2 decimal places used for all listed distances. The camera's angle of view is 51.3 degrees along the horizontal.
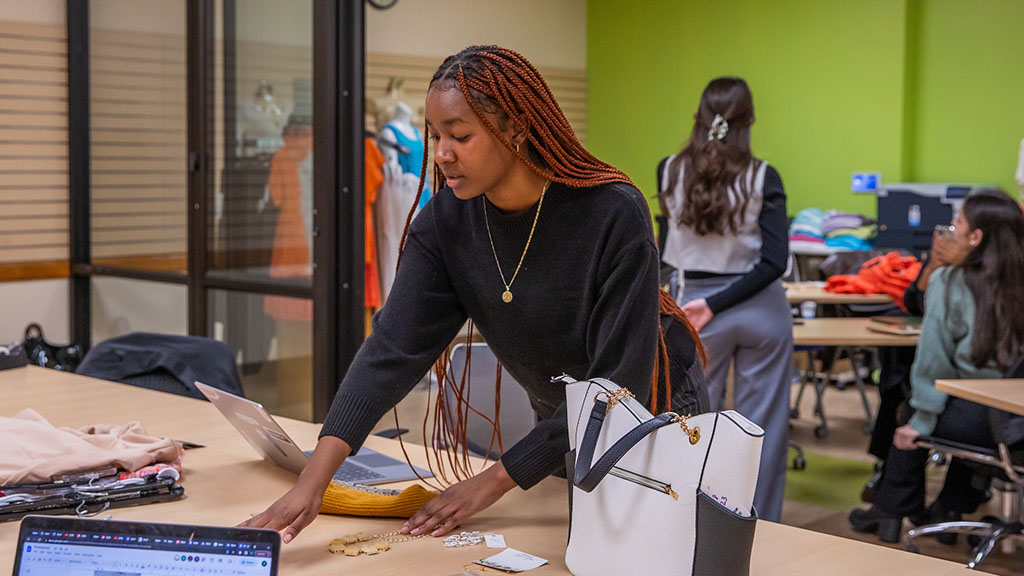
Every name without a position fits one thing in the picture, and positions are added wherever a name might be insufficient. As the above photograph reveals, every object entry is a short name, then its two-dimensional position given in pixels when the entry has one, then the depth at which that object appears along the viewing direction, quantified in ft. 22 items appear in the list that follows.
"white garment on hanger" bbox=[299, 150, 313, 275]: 14.11
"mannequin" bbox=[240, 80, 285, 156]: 14.70
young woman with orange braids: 5.23
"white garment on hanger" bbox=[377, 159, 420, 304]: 16.96
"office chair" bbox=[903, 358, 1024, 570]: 11.00
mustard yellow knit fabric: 5.56
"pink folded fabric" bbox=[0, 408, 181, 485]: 6.00
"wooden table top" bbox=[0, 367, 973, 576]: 4.83
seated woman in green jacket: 11.90
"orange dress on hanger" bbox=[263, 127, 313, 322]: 14.28
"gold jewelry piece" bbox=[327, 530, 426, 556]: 5.04
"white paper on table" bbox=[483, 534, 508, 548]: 5.13
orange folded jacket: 18.70
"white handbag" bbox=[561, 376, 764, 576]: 4.08
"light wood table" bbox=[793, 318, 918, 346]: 14.26
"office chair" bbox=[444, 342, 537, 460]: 8.64
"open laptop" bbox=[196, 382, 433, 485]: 6.01
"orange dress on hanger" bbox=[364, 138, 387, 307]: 16.37
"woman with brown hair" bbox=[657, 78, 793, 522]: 11.71
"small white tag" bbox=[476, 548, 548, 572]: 4.78
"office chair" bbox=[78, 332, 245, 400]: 10.12
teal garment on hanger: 19.52
